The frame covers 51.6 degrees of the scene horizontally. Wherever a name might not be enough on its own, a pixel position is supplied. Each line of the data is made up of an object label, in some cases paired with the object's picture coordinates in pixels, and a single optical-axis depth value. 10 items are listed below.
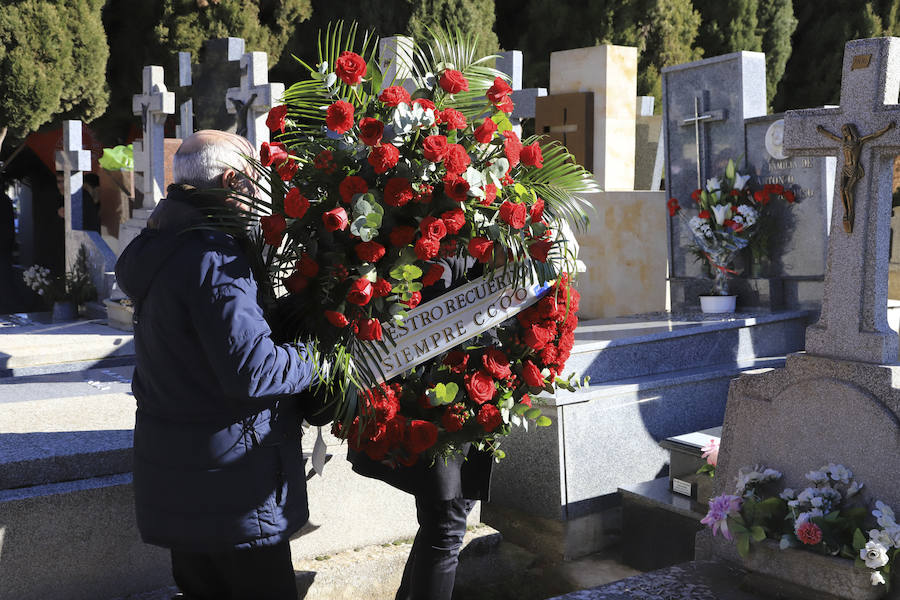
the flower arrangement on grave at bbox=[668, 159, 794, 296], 6.15
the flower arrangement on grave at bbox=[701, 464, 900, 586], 3.15
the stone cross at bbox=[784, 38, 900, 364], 3.59
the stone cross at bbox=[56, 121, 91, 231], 9.77
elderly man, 2.17
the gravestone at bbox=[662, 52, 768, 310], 6.45
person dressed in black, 2.73
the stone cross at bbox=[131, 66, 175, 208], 9.35
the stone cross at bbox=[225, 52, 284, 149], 7.94
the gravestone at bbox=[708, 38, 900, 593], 3.47
